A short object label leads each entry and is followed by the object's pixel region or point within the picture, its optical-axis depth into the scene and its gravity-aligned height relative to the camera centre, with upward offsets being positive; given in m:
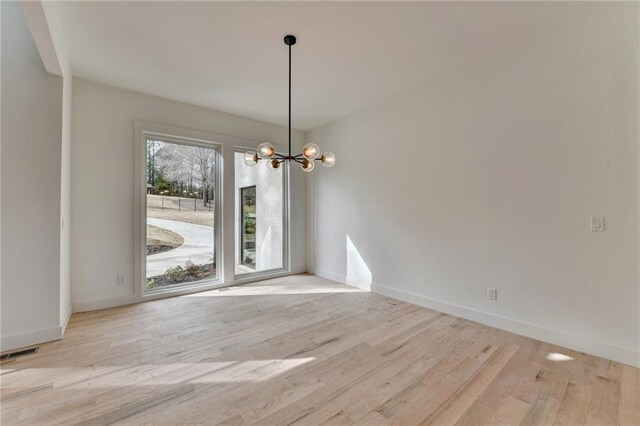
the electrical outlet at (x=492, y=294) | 2.92 -0.86
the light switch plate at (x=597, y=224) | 2.30 -0.09
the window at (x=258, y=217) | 4.80 -0.08
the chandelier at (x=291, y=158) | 2.66 +0.57
